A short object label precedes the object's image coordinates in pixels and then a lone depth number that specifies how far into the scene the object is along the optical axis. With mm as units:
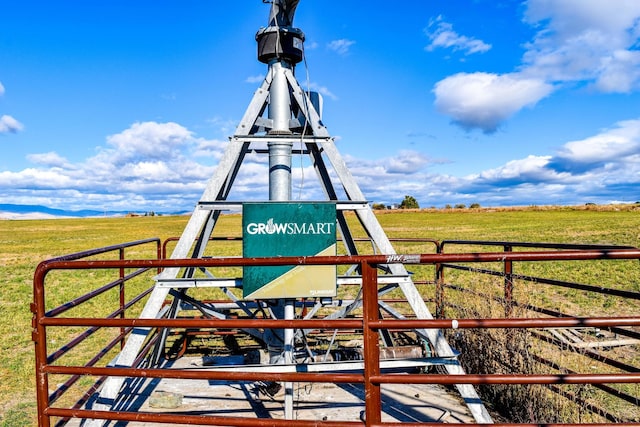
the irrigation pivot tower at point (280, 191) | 4270
